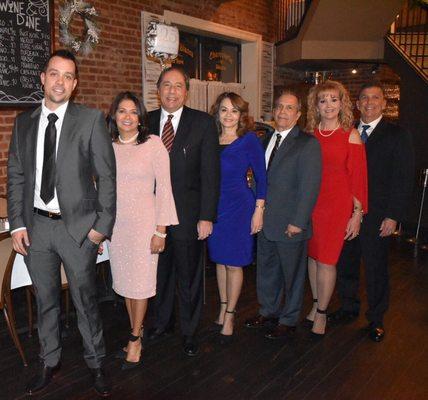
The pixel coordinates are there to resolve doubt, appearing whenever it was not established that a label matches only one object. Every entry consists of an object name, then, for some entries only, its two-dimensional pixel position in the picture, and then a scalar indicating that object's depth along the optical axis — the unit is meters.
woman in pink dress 2.37
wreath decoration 4.30
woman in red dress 2.77
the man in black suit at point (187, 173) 2.57
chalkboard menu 3.95
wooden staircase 6.90
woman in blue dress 2.71
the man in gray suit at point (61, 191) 2.10
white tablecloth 2.63
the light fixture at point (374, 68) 6.98
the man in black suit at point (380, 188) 2.85
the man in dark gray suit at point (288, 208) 2.68
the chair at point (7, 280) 2.47
